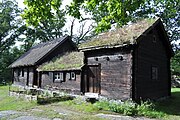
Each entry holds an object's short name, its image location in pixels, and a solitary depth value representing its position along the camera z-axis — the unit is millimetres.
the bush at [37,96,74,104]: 17380
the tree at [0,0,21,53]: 54500
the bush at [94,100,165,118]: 13358
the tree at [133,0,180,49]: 34938
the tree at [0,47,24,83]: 51125
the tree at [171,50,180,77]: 37469
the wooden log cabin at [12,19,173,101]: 15836
